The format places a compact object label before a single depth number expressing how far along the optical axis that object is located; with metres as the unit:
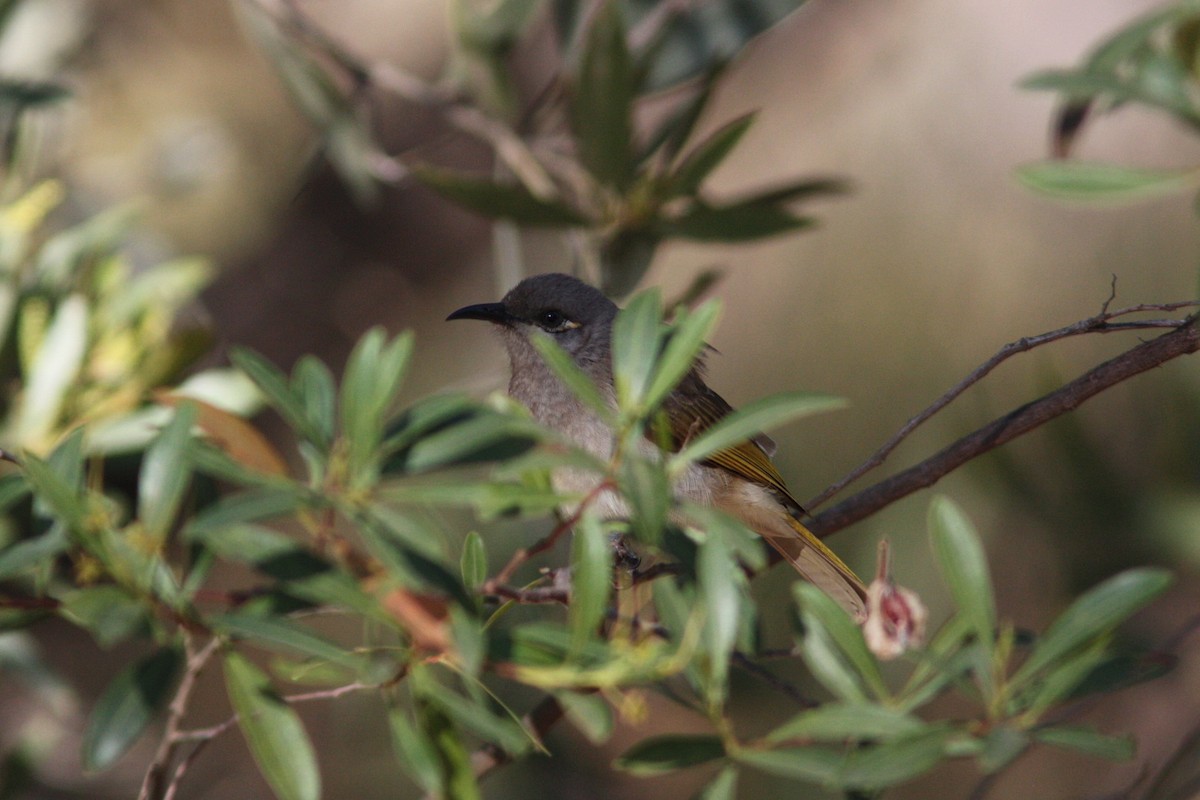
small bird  6.43
